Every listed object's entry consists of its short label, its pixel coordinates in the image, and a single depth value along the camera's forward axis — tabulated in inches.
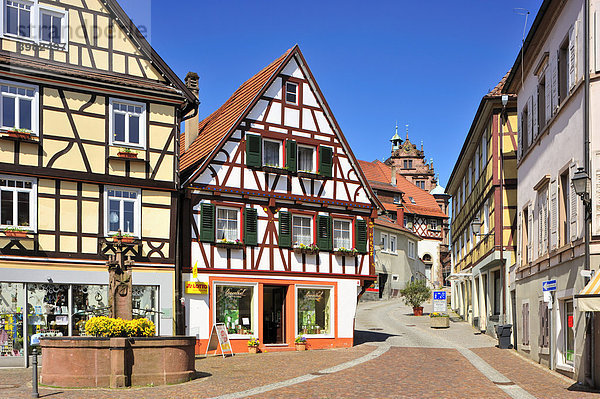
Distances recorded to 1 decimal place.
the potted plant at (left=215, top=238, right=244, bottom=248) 1047.0
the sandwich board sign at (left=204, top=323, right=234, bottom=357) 994.7
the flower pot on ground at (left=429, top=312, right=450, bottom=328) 1472.7
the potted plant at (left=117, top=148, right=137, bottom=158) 939.3
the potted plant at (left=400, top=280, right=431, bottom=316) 1781.5
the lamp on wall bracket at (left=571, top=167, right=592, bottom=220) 621.0
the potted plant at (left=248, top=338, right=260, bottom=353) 1054.4
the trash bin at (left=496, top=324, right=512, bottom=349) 1097.4
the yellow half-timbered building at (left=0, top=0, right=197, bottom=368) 875.4
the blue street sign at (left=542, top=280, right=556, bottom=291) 806.0
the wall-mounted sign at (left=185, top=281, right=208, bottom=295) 1007.6
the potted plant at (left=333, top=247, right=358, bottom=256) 1155.9
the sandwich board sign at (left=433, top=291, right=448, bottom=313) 1518.2
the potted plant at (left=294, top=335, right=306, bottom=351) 1091.9
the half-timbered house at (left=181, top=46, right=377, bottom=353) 1044.5
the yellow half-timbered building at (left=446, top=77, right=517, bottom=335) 1219.2
